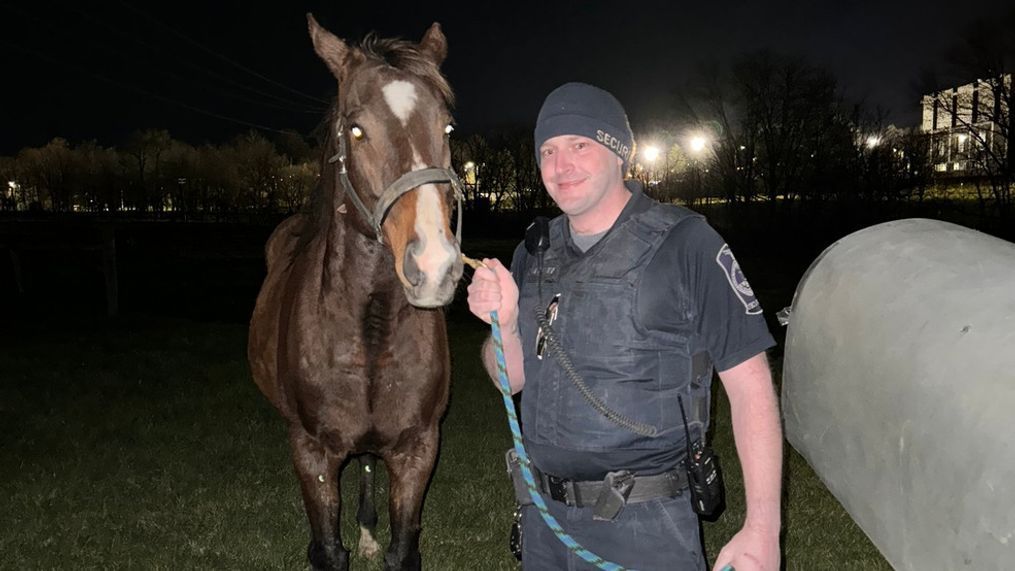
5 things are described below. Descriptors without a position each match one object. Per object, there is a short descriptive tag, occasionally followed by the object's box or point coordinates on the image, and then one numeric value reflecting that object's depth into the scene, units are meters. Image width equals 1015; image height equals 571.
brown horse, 2.77
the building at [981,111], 24.36
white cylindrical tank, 2.45
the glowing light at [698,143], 39.50
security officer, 2.06
